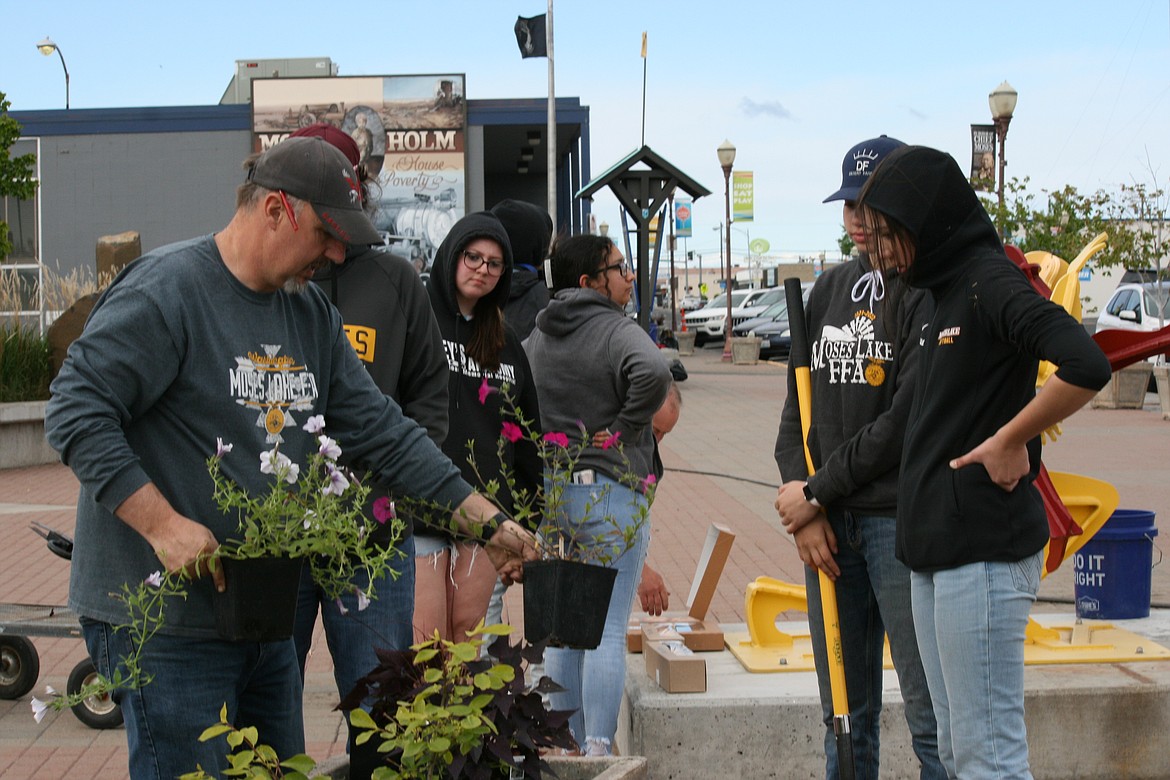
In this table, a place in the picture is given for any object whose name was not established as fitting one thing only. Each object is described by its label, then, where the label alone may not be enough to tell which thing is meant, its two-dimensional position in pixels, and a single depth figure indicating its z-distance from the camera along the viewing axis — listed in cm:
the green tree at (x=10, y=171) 1680
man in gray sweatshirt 243
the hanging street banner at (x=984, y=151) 2086
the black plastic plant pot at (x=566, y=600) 275
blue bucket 521
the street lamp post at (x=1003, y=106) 1988
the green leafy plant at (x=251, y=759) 238
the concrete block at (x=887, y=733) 436
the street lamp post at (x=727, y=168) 3293
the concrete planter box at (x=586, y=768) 248
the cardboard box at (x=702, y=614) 502
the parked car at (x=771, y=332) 3441
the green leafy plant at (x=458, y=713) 239
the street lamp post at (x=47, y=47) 3891
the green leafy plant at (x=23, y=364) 1373
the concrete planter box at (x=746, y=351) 3045
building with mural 3366
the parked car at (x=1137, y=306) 2162
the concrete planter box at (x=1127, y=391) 1841
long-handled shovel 351
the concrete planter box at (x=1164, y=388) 1686
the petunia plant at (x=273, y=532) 244
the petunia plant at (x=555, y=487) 302
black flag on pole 3061
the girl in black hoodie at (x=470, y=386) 420
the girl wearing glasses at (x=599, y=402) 426
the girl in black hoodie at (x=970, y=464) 282
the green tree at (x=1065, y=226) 2453
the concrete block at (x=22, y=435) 1333
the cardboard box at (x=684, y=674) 448
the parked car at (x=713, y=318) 4116
